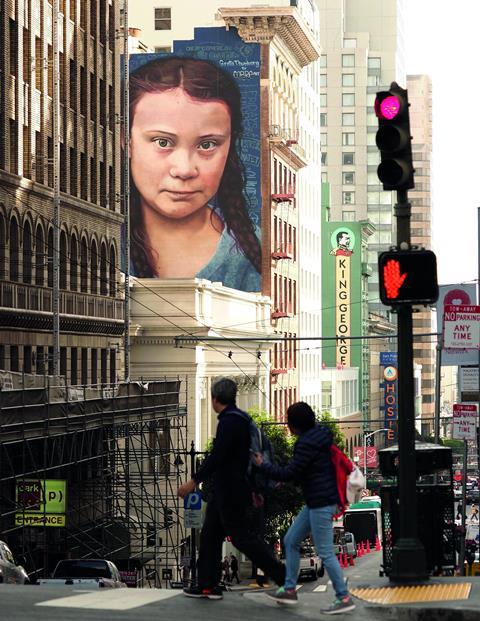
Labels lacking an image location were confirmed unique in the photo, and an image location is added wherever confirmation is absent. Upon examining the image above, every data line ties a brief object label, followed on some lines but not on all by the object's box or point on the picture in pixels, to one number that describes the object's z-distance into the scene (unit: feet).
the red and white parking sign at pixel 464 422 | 111.45
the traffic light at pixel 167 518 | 169.94
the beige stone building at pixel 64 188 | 172.96
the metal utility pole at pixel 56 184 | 174.62
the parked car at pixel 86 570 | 111.45
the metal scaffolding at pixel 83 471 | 132.36
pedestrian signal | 48.26
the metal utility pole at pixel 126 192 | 209.15
